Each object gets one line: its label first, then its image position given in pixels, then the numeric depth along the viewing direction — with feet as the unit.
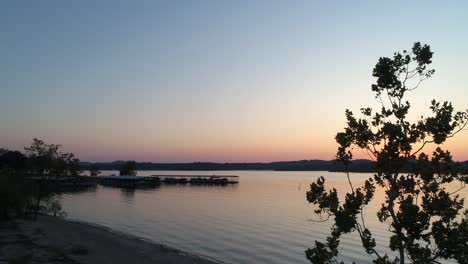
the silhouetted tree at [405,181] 28.76
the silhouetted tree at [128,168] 633.20
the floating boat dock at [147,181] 531.50
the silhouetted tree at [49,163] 144.15
